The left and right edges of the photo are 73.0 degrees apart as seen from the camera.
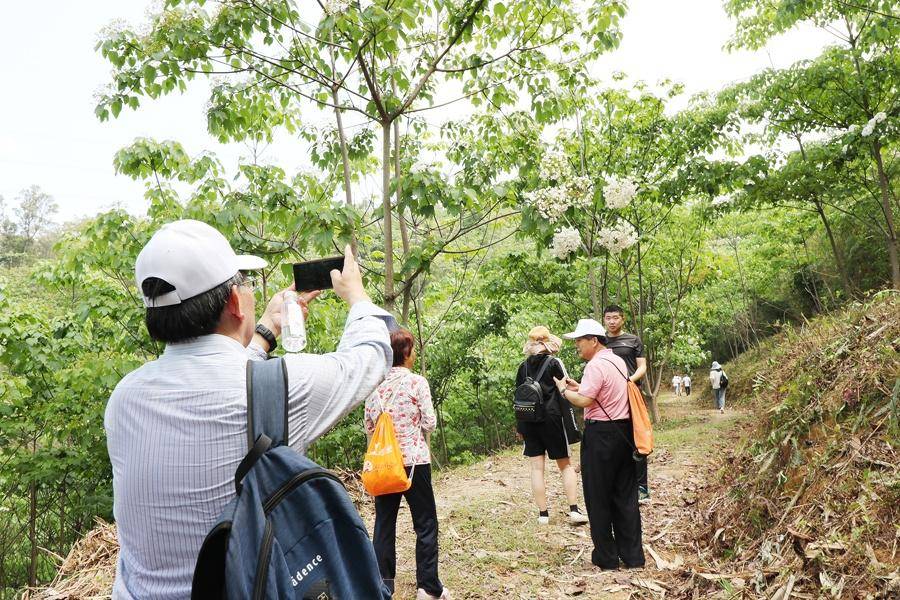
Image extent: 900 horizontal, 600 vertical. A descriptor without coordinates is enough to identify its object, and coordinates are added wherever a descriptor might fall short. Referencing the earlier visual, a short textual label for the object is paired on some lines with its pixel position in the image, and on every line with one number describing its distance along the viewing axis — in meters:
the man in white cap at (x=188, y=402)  1.36
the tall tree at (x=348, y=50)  4.65
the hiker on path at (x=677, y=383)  35.19
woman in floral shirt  4.59
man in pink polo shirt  5.31
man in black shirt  7.32
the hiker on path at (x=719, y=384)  21.47
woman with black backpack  6.17
